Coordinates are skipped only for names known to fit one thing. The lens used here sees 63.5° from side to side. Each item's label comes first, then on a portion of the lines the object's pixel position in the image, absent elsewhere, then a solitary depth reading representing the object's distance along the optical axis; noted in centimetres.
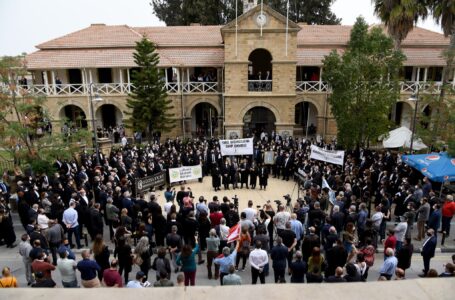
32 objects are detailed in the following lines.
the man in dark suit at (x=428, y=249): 917
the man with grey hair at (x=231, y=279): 736
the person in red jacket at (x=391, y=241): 931
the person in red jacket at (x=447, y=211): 1167
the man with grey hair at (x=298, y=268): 806
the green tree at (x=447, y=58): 1755
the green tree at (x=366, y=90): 1916
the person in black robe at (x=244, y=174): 1841
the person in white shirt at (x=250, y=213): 1099
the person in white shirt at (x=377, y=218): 1109
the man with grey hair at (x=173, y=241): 929
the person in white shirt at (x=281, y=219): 1064
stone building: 2644
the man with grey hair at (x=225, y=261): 847
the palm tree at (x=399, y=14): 2358
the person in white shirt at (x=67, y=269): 802
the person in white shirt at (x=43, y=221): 1062
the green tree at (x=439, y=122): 1769
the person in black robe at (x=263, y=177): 1820
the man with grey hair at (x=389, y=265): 824
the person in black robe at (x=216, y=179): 1798
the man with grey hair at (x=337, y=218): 1096
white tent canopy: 2173
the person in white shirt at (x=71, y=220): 1104
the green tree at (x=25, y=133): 1624
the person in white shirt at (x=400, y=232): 1021
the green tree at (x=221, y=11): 4188
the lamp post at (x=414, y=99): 1782
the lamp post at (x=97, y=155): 1835
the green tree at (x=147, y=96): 2614
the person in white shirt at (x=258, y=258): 860
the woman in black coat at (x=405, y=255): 887
